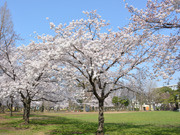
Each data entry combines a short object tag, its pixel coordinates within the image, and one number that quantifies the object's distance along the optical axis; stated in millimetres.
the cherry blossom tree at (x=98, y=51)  10054
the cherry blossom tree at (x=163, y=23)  7320
